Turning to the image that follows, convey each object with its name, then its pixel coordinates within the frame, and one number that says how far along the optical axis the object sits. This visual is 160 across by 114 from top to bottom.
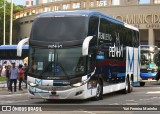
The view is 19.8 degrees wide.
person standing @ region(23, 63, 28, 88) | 29.80
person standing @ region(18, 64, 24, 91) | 28.16
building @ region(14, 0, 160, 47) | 76.81
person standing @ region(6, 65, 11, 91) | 27.92
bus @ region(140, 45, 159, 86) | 36.34
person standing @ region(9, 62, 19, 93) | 26.12
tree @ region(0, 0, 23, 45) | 100.69
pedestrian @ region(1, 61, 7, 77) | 31.01
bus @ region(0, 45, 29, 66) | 49.69
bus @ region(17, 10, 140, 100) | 17.70
